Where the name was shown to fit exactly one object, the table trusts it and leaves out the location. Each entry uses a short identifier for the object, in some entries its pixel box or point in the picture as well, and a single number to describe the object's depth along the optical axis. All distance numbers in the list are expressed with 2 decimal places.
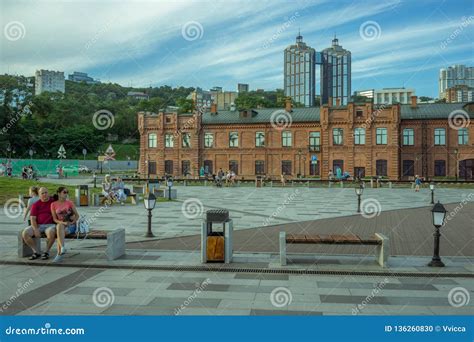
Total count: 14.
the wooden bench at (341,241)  9.55
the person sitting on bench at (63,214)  9.90
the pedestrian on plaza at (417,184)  37.95
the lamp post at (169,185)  25.62
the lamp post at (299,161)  59.65
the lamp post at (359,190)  21.29
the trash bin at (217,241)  9.73
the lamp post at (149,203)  12.92
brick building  56.41
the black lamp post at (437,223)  9.67
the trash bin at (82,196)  22.16
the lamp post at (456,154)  55.38
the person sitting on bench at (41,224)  9.88
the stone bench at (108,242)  9.91
